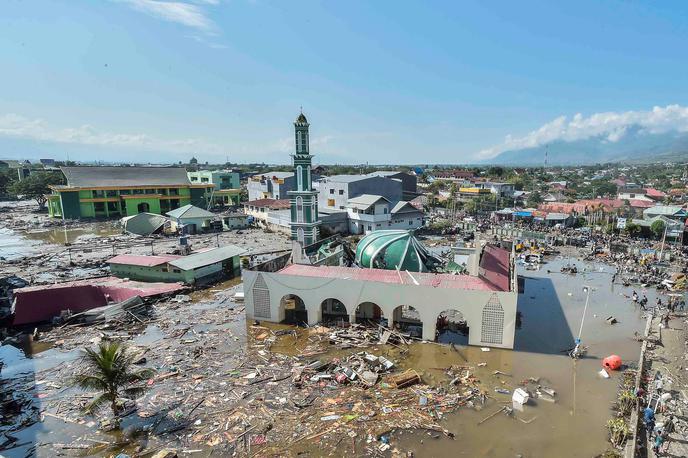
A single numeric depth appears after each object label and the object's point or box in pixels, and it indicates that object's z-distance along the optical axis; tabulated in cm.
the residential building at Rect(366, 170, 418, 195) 7624
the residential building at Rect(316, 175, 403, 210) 4872
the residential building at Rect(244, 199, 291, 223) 5091
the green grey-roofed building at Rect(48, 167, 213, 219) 5525
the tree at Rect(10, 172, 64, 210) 6619
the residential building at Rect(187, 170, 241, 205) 6901
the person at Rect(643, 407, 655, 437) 1230
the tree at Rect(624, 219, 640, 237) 4209
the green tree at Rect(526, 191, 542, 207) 6741
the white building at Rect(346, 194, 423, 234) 4466
